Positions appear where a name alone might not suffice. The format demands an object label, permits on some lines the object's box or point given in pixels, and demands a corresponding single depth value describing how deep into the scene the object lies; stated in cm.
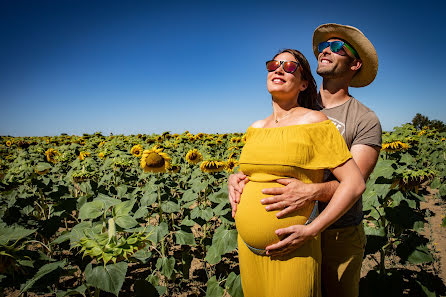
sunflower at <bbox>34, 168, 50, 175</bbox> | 416
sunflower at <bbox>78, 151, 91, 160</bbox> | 540
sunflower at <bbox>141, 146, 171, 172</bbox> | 358
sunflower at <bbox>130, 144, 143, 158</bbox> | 601
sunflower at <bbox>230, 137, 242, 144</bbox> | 833
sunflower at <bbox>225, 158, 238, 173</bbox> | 466
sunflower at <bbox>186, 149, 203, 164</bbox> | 494
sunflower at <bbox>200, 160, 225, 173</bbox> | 414
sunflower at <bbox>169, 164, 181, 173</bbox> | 427
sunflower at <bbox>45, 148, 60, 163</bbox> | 591
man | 125
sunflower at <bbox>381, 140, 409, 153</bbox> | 409
